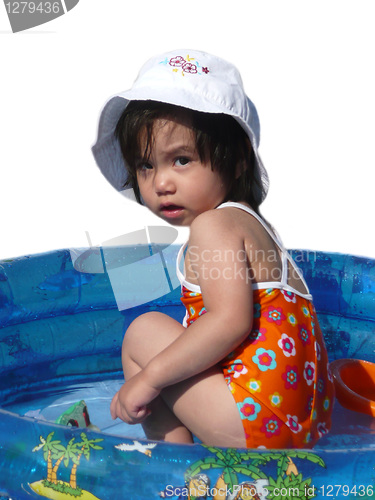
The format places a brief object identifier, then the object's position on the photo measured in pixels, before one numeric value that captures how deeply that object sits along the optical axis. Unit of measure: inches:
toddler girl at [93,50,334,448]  71.4
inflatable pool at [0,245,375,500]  70.5
